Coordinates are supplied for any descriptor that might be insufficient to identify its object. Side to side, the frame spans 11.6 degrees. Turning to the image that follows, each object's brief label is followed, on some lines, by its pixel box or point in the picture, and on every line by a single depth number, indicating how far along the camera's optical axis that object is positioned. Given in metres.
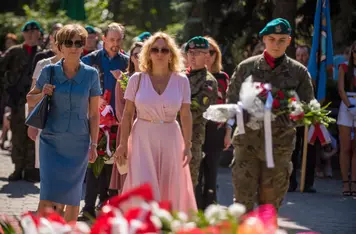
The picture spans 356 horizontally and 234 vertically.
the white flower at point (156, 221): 6.43
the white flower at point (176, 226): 6.51
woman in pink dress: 14.82
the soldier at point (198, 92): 17.78
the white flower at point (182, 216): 6.73
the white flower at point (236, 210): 6.57
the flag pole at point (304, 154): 19.00
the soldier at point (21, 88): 24.22
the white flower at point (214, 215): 6.74
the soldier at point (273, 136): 14.42
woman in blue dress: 14.45
